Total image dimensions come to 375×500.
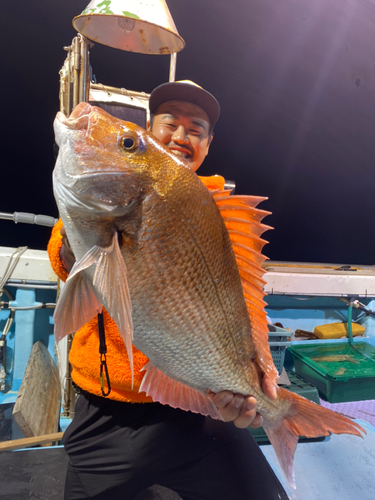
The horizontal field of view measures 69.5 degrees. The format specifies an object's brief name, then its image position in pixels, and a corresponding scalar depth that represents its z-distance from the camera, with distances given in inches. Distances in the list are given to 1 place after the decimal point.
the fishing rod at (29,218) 93.1
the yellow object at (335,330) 135.3
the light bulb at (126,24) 72.6
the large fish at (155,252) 26.3
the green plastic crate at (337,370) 105.3
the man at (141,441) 43.2
